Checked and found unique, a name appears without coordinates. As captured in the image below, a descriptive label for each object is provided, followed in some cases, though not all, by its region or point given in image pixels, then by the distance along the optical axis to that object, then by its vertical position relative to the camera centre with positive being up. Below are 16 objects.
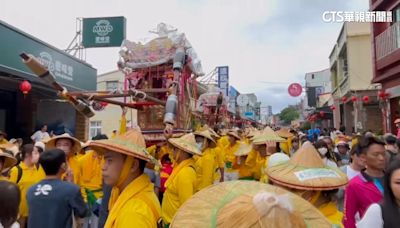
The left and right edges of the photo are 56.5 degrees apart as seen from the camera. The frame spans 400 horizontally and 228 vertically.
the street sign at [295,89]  26.35 +2.29
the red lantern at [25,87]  9.99 +0.94
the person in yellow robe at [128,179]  2.28 -0.39
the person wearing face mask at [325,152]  5.54 -0.47
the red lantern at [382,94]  14.03 +1.01
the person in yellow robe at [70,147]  5.22 -0.35
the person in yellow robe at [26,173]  4.50 -0.64
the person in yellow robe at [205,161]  6.08 -0.66
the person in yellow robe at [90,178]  5.39 -0.82
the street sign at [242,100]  32.67 +1.91
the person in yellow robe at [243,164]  6.41 -0.78
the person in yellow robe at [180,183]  4.06 -0.69
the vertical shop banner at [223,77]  32.78 +3.91
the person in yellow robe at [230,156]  7.70 -0.79
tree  85.46 +1.69
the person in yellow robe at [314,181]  2.48 -0.41
